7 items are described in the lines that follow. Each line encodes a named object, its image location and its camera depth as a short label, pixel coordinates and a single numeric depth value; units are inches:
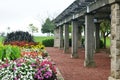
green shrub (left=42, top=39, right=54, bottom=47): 788.3
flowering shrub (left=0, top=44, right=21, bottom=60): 193.1
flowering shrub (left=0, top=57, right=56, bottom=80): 144.4
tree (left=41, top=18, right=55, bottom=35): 1536.4
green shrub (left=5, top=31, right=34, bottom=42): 452.8
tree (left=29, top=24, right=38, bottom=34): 1757.0
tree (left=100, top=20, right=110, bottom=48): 655.3
